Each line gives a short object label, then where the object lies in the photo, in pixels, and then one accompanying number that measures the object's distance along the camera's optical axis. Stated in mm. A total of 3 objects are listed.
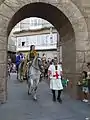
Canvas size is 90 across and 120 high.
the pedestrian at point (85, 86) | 9773
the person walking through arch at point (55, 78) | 9875
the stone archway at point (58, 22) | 9625
